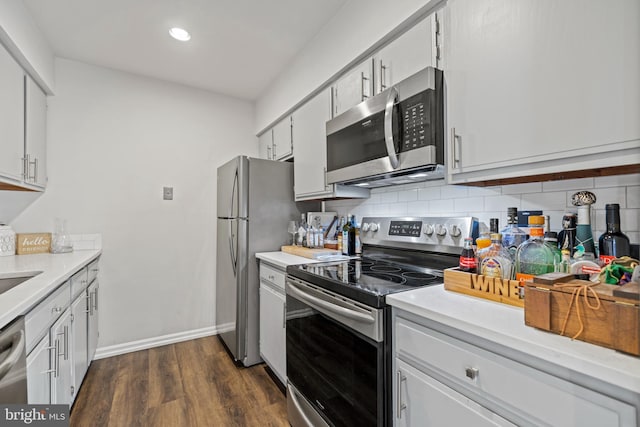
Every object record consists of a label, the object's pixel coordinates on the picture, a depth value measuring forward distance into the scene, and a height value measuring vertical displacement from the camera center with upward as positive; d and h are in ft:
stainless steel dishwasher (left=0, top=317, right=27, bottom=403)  3.07 -1.58
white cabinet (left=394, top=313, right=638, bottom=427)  2.13 -1.48
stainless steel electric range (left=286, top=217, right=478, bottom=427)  3.68 -1.45
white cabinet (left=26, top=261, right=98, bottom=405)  3.94 -2.08
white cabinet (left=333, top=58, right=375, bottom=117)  5.73 +2.63
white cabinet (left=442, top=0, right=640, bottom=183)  2.75 +1.42
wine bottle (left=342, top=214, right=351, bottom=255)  7.06 -0.54
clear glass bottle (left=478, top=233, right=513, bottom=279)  3.53 -0.54
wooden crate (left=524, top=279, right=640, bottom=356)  2.08 -0.75
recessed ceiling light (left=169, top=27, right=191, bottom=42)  6.98 +4.34
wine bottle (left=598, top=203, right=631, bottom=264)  3.18 -0.25
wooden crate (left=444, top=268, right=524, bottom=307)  3.17 -0.81
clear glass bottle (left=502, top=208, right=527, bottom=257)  3.84 -0.24
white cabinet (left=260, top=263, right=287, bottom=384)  6.55 -2.40
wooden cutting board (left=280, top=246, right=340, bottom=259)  6.86 -0.85
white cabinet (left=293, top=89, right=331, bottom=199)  7.09 +1.80
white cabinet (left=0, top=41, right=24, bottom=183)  5.65 +1.98
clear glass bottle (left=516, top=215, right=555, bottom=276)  3.27 -0.43
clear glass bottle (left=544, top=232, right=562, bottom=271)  3.26 -0.33
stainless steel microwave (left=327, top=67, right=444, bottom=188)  4.38 +1.37
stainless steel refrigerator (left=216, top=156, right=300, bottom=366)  7.78 -0.39
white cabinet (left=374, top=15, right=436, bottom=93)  4.55 +2.66
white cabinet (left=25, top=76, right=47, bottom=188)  6.71 +2.01
